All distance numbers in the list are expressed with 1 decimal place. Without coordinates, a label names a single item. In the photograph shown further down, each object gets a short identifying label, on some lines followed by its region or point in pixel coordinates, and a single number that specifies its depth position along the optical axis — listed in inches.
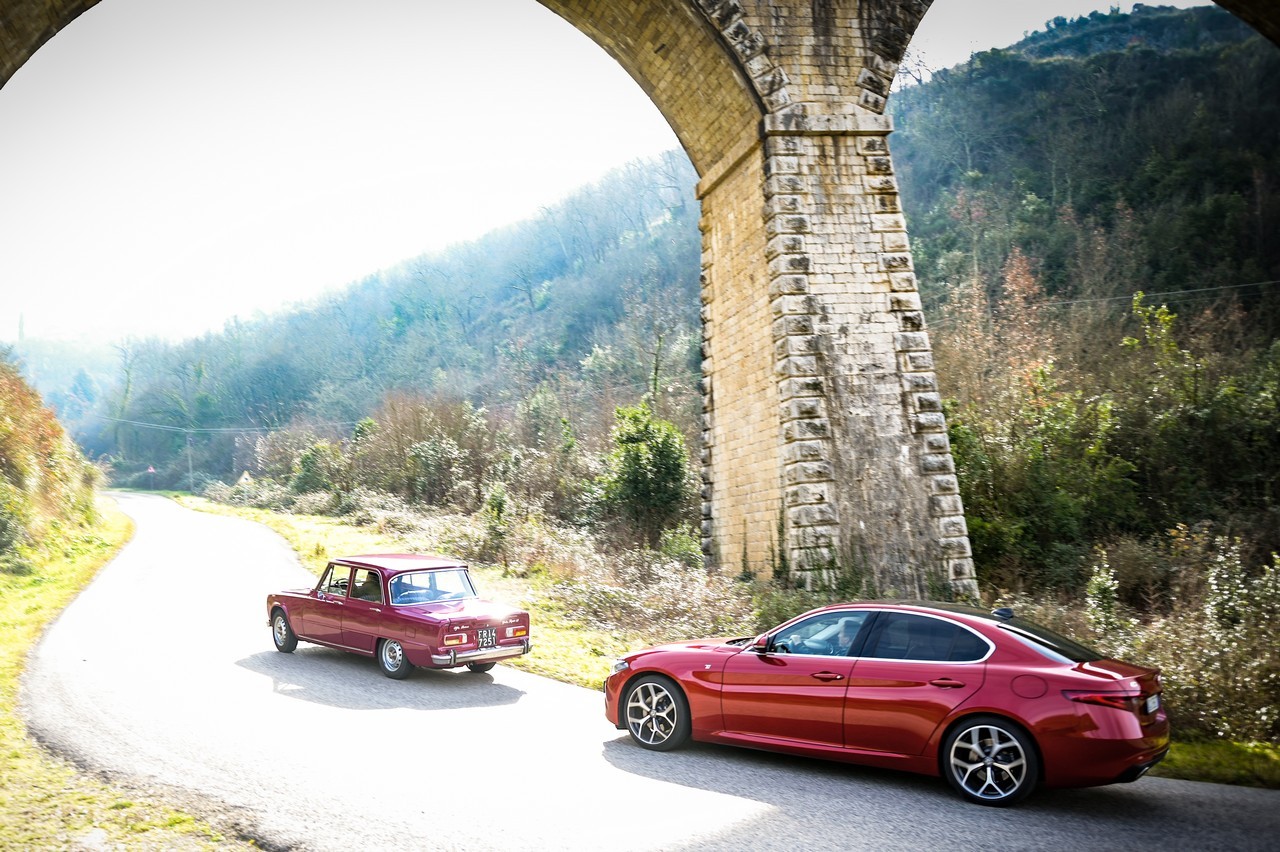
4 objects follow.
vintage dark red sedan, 379.9
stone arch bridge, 459.5
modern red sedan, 210.2
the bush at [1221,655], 277.6
